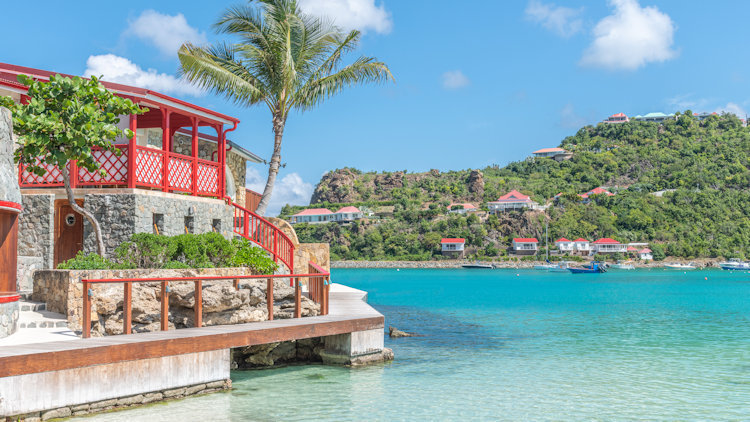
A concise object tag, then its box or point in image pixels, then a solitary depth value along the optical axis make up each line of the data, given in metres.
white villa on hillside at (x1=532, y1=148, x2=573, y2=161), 171.62
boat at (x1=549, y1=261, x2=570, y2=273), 106.47
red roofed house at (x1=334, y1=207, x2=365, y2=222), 144.62
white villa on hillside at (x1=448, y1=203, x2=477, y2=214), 138.75
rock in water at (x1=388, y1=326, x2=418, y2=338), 19.89
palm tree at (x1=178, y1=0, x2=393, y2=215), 23.47
